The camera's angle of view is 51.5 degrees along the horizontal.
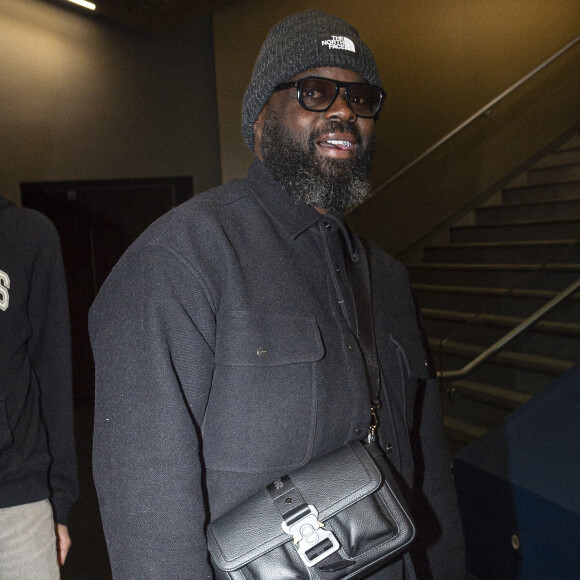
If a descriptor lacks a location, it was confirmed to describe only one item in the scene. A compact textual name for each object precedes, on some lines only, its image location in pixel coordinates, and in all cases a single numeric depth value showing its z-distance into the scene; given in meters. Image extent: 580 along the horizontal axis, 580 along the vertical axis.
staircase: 3.16
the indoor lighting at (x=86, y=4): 4.61
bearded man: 0.83
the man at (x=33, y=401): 1.25
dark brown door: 5.24
